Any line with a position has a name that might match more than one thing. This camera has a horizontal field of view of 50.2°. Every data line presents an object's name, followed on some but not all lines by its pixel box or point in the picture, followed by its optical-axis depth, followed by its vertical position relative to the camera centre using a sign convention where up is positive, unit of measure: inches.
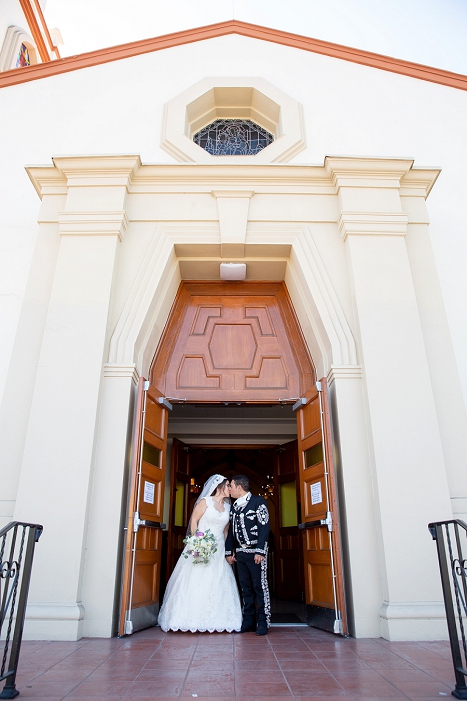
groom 188.8 +0.6
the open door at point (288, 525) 337.1 +20.5
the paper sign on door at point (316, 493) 200.1 +23.5
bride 188.1 -11.7
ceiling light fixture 242.5 +129.9
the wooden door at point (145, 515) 181.3 +15.2
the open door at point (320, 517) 182.2 +14.1
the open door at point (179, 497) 305.7 +35.5
